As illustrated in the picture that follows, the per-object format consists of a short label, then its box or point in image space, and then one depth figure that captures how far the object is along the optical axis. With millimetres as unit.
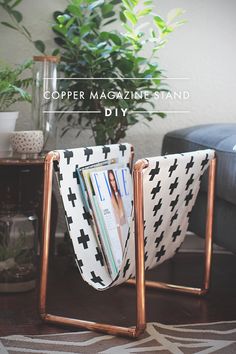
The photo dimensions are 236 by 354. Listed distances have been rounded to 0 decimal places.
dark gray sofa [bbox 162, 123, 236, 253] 2046
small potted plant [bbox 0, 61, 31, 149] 2107
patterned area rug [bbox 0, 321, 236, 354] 1695
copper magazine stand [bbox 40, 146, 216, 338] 1732
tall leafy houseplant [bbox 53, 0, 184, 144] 2358
